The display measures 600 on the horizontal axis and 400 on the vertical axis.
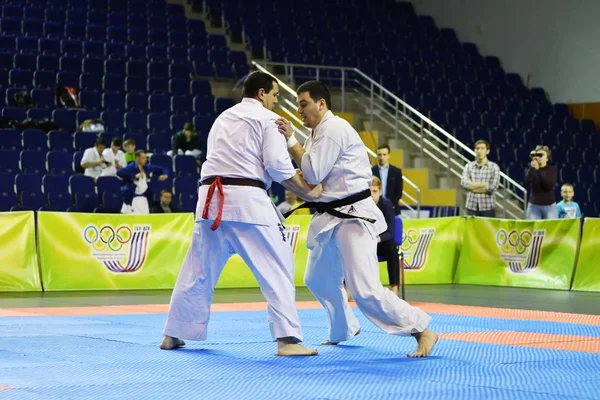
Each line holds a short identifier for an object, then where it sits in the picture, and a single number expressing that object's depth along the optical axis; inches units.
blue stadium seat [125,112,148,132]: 661.3
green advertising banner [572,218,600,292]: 489.1
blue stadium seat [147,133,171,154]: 639.1
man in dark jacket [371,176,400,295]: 405.7
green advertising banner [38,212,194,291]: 458.0
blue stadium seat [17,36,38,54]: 714.2
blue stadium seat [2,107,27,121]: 627.5
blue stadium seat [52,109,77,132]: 639.1
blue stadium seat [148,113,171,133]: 668.1
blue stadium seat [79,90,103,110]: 675.4
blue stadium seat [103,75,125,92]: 700.7
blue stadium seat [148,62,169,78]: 731.4
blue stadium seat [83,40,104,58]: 733.5
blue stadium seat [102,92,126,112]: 679.7
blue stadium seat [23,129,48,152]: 603.2
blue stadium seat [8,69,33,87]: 671.8
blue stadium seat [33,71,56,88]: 677.3
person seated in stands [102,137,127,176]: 565.6
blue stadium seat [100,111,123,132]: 656.4
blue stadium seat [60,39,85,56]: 725.9
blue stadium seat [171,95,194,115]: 698.2
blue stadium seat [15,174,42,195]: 553.3
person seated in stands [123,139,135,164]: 554.9
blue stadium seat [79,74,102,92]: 689.6
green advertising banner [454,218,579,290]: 503.5
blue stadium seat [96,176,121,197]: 560.1
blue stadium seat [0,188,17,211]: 539.5
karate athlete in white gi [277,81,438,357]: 224.7
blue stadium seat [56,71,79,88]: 681.6
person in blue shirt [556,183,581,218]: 553.9
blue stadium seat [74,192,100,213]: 550.6
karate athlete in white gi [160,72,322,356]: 221.3
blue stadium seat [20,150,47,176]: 580.1
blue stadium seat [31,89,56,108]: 658.8
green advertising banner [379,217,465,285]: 538.0
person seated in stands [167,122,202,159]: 625.0
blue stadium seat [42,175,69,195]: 557.3
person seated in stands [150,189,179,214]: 553.0
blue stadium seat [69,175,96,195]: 557.0
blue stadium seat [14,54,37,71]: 690.2
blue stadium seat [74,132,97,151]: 612.4
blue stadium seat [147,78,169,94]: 716.7
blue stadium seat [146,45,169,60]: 754.2
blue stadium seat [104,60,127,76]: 717.3
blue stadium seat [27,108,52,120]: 634.8
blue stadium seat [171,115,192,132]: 675.4
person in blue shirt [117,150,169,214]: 536.4
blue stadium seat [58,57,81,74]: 701.9
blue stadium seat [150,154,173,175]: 608.4
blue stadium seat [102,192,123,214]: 556.7
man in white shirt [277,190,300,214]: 538.0
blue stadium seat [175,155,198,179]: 616.1
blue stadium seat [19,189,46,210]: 549.6
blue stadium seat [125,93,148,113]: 685.3
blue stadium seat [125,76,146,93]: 708.7
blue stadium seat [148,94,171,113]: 691.4
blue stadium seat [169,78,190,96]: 723.4
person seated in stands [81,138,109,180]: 563.2
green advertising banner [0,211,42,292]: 445.4
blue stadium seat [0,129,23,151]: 597.3
